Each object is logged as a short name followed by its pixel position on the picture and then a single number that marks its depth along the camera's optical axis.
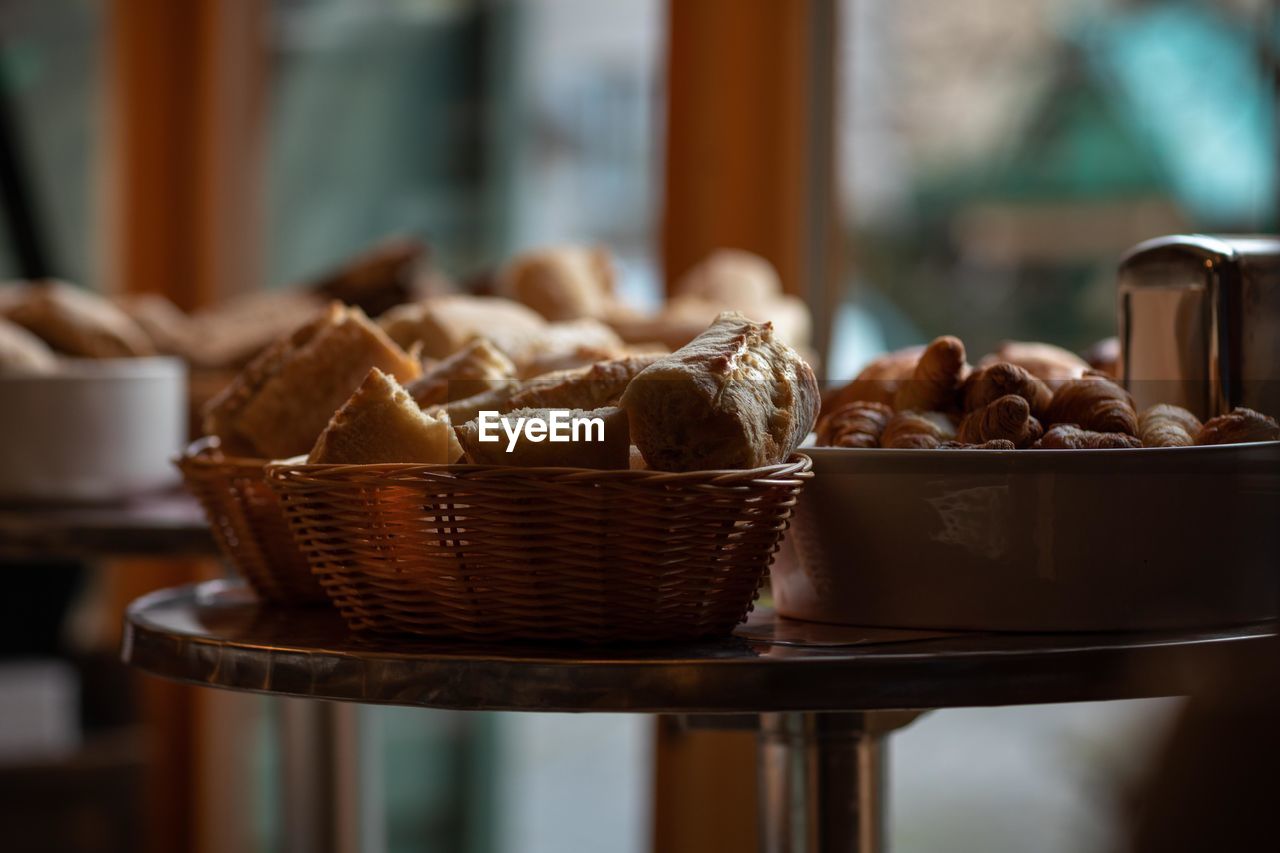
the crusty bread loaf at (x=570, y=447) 1.40
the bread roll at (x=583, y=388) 1.48
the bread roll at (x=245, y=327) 2.18
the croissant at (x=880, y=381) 1.58
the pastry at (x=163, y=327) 2.26
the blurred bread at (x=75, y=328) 2.08
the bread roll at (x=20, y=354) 1.98
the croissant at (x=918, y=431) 1.48
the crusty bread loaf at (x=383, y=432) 1.45
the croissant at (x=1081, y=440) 1.45
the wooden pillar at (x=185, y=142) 4.56
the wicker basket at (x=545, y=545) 1.40
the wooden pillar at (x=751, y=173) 3.29
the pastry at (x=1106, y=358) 1.70
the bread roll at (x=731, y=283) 2.16
